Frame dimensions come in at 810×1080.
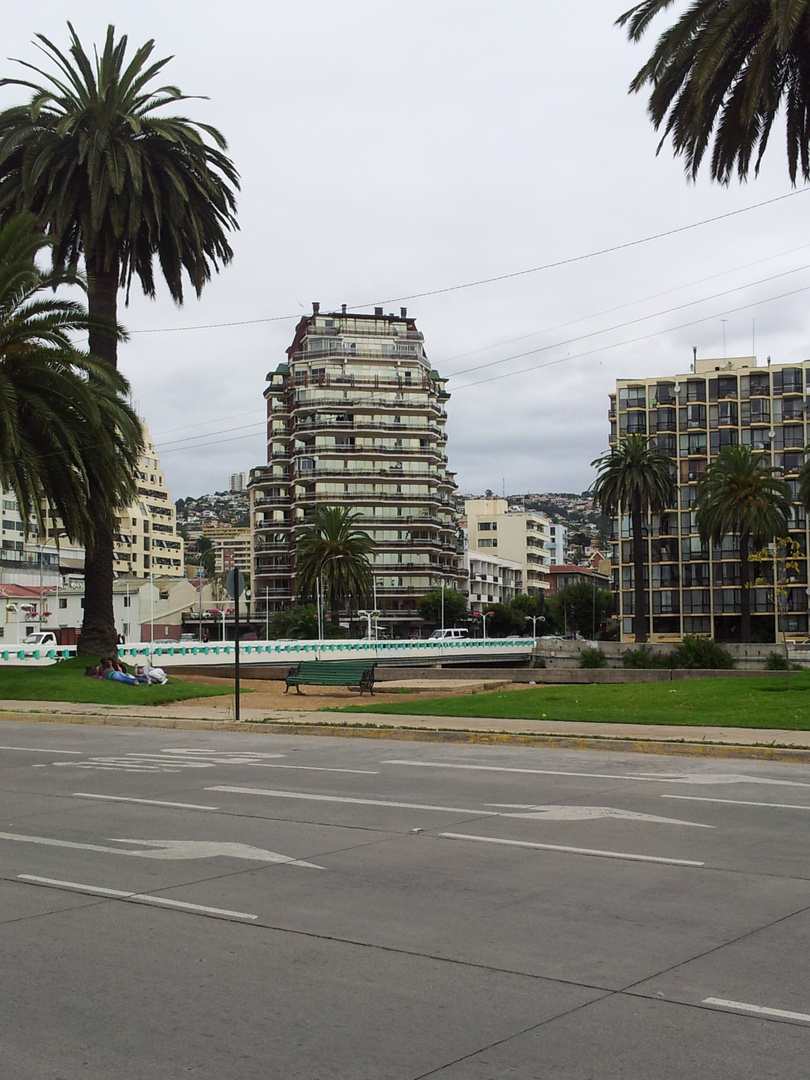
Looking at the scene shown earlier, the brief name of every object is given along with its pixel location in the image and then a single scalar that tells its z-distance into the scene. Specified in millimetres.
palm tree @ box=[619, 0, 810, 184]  22078
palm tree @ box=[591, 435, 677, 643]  75562
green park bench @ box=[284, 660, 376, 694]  33000
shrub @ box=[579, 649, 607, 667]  63812
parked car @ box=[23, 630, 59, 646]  66312
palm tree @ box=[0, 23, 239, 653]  34375
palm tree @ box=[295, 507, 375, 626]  92250
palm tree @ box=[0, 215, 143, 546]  30203
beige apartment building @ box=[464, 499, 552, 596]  161750
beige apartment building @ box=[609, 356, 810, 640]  106125
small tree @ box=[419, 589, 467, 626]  115500
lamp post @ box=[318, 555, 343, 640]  86488
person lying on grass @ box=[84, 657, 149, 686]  32750
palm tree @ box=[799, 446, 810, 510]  66312
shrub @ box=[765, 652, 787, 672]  51772
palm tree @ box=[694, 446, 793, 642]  72438
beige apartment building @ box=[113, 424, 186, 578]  148875
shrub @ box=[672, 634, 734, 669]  56000
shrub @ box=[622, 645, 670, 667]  59562
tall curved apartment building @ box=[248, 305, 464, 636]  115438
